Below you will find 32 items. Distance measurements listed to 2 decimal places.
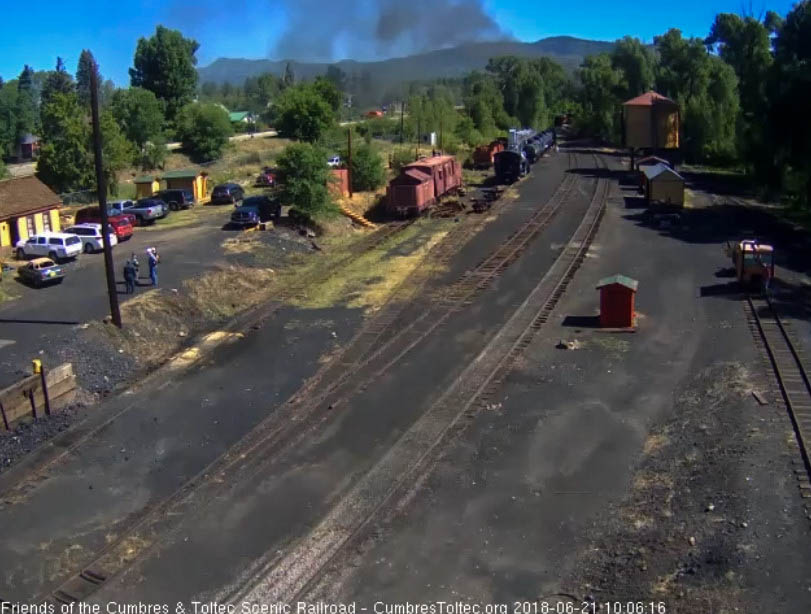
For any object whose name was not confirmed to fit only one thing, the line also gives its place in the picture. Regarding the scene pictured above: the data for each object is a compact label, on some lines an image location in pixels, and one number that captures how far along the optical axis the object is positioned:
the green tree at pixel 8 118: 92.54
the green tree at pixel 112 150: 51.38
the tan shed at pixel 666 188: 43.78
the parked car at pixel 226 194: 48.44
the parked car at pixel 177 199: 47.09
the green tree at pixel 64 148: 49.16
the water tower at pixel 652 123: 67.69
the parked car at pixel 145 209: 41.75
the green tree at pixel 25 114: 99.38
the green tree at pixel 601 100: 92.81
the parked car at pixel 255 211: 38.41
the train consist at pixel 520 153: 56.41
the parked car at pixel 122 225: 35.88
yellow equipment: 26.38
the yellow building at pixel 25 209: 33.56
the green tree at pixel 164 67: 89.06
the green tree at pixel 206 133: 72.88
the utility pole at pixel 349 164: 46.97
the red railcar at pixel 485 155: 70.06
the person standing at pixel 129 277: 26.59
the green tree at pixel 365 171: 48.72
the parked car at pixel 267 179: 54.81
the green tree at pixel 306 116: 64.00
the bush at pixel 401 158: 59.06
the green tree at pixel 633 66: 89.06
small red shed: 23.02
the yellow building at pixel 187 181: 50.22
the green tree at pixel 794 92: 37.78
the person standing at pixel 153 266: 27.84
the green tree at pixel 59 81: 117.49
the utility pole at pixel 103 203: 21.02
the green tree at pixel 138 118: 69.88
